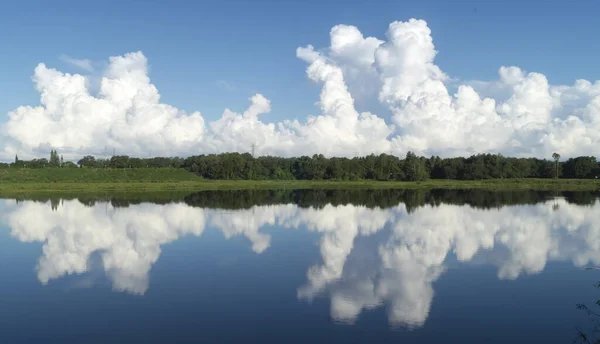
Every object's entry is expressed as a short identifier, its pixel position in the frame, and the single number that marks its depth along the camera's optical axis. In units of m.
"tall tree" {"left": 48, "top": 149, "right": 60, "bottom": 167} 164.30
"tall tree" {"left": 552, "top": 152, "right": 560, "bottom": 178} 134.38
